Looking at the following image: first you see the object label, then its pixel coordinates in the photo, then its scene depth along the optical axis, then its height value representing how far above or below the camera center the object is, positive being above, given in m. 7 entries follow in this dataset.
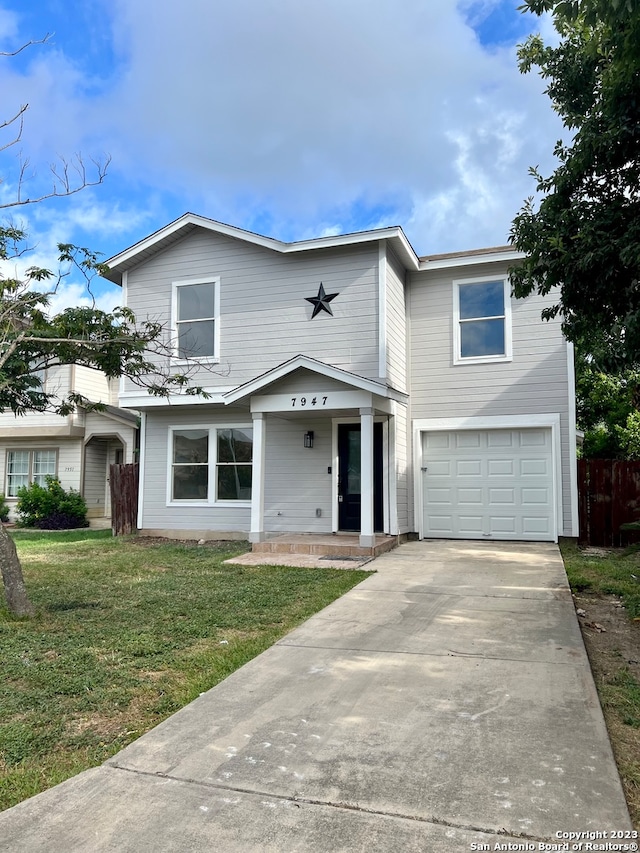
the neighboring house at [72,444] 18.06 +0.80
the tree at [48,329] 6.21 +1.59
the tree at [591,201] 5.48 +2.75
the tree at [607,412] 14.42 +1.51
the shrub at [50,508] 17.03 -1.12
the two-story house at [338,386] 11.56 +1.53
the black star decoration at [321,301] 11.95 +3.36
